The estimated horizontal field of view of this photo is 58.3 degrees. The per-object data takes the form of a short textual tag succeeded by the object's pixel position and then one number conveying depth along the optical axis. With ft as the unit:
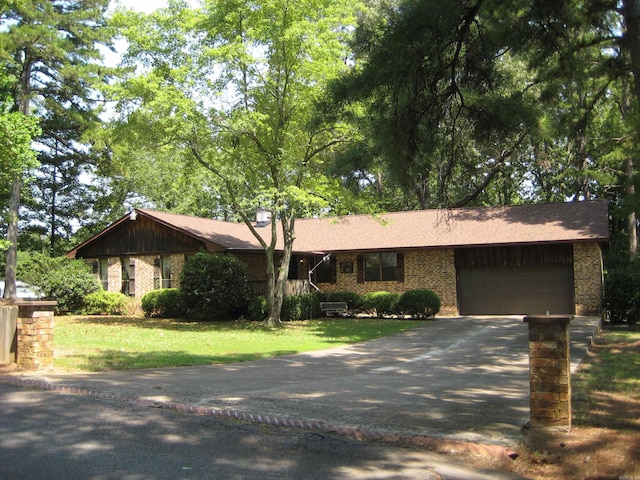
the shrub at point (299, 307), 75.15
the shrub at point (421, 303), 75.31
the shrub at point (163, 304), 79.77
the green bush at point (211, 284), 72.23
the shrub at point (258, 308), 72.95
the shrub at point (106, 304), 85.30
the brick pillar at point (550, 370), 19.34
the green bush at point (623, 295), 66.23
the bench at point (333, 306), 81.30
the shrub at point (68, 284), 84.33
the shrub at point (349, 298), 82.23
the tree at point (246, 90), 60.34
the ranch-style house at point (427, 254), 77.10
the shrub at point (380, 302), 79.25
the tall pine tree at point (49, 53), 81.82
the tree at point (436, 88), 26.20
